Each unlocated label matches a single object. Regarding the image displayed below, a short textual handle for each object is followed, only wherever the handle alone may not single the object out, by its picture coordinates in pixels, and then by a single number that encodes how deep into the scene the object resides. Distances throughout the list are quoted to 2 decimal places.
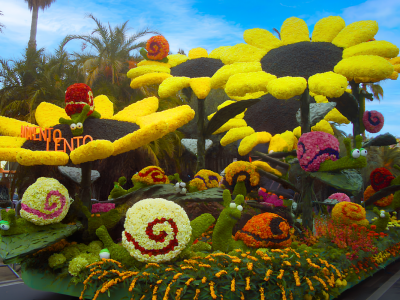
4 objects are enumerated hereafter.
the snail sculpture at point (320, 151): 5.35
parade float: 3.88
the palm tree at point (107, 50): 11.94
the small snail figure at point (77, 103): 5.33
